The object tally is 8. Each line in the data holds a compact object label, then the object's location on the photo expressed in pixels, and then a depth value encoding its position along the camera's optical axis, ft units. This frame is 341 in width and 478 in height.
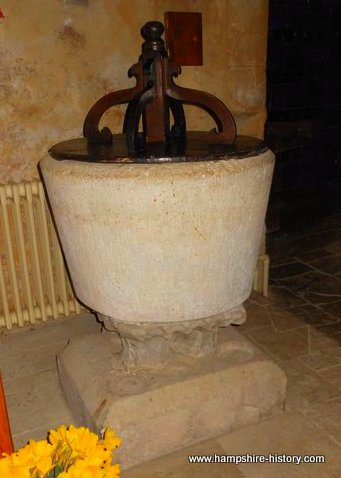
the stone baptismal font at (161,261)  5.39
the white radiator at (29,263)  8.95
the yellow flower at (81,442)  3.81
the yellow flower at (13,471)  3.45
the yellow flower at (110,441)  4.09
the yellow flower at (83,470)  3.51
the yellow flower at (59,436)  3.89
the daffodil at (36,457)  3.54
